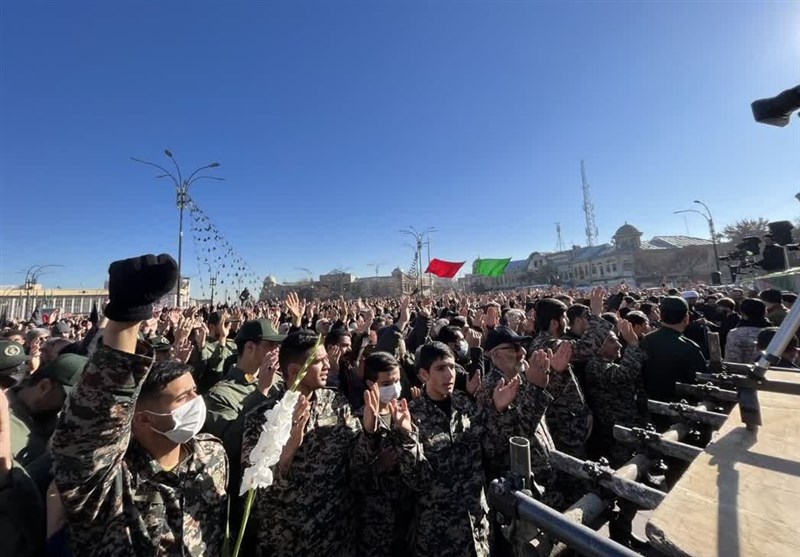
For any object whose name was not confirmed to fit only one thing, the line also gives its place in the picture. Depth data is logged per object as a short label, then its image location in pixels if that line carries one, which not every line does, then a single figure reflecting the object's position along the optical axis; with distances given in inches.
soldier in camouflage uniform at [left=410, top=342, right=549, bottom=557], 104.5
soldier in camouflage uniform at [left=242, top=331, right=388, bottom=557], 91.1
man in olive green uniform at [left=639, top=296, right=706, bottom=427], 163.2
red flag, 902.4
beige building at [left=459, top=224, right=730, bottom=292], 2256.4
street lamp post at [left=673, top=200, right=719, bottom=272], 1126.8
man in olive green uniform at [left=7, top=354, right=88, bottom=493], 98.0
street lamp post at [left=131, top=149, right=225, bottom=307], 555.1
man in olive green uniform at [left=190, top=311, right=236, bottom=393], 197.9
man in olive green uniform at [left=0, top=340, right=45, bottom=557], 58.0
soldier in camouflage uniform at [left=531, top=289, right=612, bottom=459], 140.9
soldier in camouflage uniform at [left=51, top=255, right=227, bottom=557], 48.9
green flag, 1133.7
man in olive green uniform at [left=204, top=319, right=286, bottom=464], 111.0
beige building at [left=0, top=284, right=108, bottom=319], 2415.1
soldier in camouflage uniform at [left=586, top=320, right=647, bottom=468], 162.1
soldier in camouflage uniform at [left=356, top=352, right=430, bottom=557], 96.3
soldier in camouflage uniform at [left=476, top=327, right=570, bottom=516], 113.0
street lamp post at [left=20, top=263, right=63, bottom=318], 1570.6
